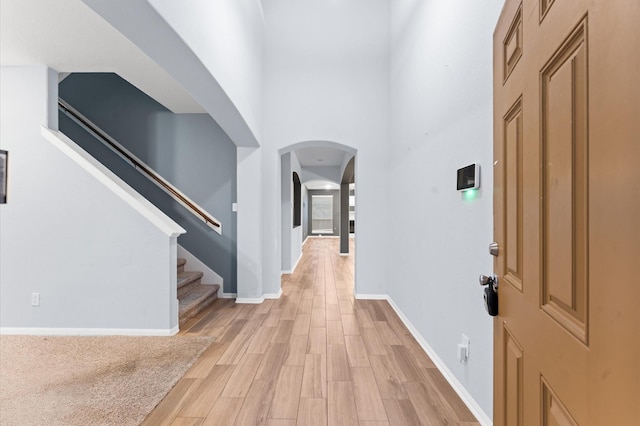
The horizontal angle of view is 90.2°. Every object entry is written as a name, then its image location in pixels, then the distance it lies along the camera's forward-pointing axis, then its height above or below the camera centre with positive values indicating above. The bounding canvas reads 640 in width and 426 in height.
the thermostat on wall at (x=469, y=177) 1.83 +0.22
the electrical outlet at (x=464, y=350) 1.93 -0.84
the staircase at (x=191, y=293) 3.50 -1.01
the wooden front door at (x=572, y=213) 0.45 +0.00
